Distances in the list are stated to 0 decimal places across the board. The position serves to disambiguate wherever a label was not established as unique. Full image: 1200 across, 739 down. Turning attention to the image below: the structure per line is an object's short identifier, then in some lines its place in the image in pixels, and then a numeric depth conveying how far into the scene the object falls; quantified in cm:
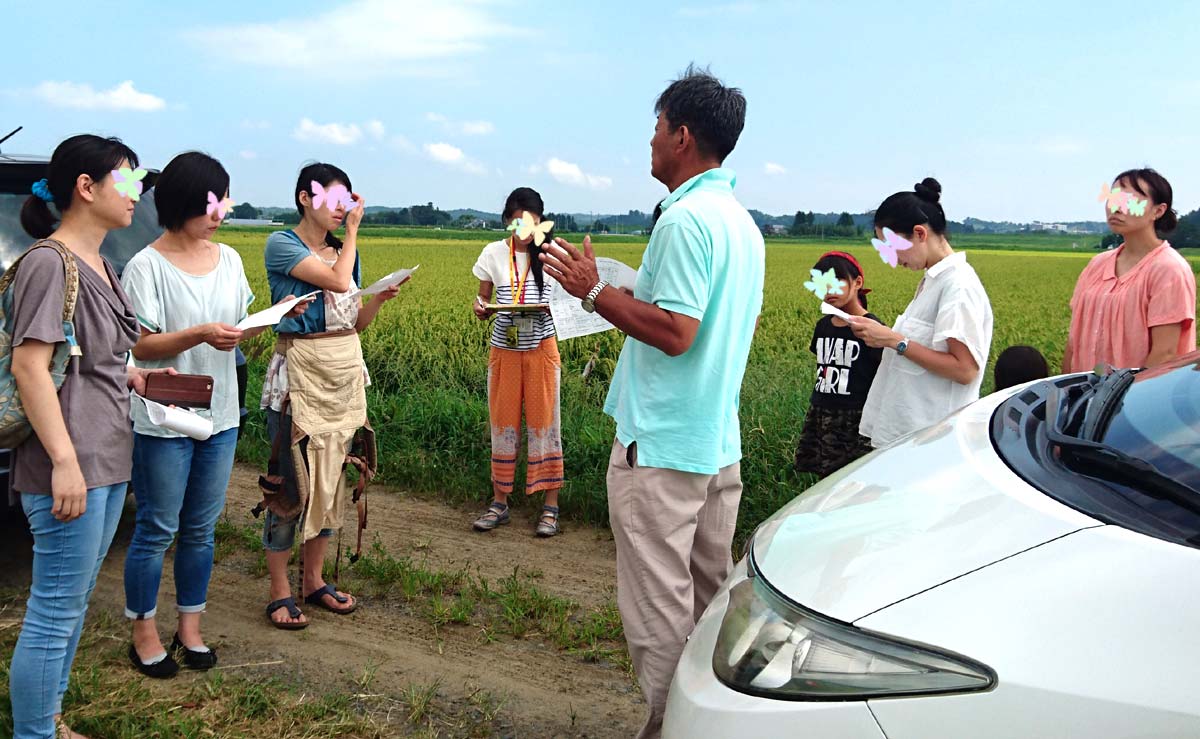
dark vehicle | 414
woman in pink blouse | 369
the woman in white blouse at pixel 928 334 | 338
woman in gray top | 252
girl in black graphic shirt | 410
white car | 139
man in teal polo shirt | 259
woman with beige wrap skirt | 371
